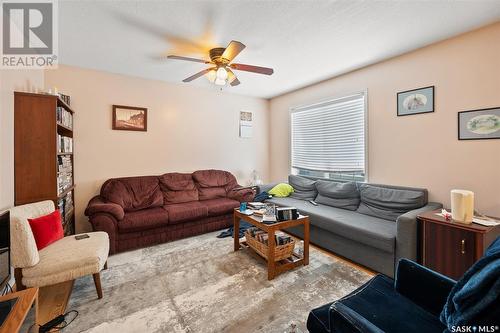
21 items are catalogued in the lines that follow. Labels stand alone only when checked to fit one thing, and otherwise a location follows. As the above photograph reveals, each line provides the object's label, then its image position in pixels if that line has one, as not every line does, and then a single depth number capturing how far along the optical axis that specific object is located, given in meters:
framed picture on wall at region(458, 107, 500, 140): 2.21
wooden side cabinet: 1.82
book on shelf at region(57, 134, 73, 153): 2.61
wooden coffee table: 2.24
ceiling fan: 2.46
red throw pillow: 1.94
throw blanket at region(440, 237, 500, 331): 0.79
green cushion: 4.12
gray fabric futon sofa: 2.19
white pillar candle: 1.93
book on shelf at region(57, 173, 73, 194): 2.55
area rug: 1.67
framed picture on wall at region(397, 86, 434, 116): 2.64
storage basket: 2.35
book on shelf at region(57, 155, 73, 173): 2.61
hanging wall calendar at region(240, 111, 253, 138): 4.89
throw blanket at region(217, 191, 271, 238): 3.39
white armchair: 1.66
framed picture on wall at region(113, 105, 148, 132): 3.56
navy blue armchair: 1.07
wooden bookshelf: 2.22
